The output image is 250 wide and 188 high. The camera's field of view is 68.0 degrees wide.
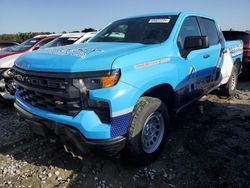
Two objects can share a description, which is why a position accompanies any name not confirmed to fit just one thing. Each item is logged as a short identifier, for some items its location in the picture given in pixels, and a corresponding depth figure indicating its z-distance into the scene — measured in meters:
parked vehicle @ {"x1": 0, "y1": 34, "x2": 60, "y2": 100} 3.77
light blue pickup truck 1.81
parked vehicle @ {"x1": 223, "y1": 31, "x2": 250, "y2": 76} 5.84
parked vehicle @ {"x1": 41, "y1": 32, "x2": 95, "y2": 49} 5.29
